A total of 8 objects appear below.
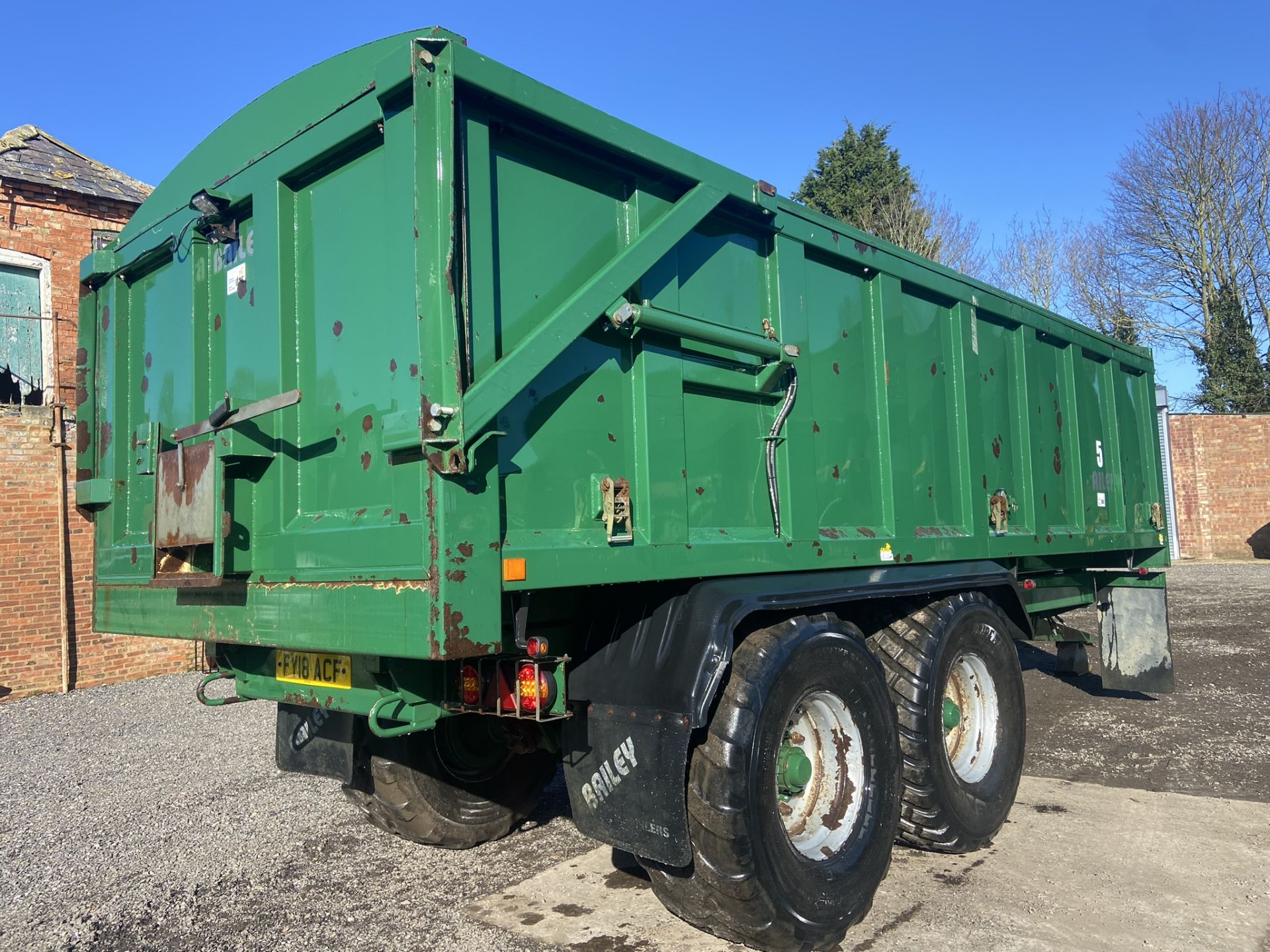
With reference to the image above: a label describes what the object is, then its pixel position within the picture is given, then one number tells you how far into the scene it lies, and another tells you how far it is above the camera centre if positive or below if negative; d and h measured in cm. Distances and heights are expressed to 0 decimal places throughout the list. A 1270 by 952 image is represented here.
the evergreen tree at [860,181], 2892 +1124
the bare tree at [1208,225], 2848 +904
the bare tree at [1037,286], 2758 +692
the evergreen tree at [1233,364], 2891 +461
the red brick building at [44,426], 947 +135
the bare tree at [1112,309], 2908 +651
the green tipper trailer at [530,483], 283 +20
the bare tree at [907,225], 2650 +885
